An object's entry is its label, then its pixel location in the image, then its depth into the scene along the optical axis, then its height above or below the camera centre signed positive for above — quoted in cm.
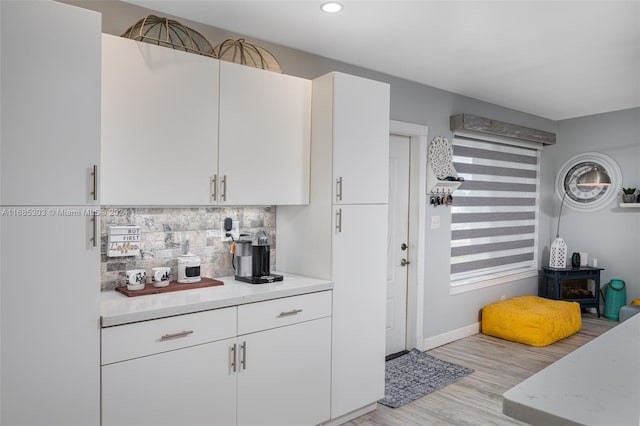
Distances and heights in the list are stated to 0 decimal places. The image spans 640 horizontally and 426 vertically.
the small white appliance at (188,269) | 264 -37
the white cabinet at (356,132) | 285 +49
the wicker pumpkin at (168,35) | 238 +92
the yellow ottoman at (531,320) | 448 -113
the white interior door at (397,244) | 412 -33
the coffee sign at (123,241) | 248 -20
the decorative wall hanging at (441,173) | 428 +34
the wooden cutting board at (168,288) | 238 -46
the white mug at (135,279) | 243 -40
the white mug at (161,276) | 253 -40
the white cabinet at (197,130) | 223 +42
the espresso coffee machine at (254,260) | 279 -33
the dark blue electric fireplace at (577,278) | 557 -84
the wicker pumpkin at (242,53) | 275 +93
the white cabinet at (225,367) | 203 -82
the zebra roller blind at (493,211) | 480 -1
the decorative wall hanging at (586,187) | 562 +35
